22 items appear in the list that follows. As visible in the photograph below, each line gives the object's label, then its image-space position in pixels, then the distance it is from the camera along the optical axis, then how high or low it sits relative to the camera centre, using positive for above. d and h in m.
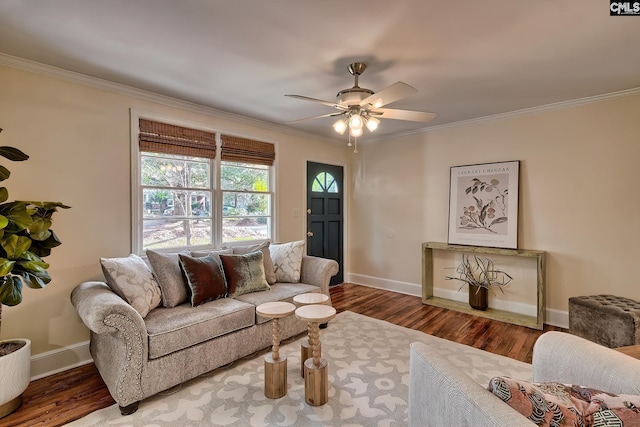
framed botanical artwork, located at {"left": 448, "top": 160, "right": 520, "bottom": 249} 3.61 +0.06
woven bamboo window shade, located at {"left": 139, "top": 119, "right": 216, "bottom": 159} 2.95 +0.72
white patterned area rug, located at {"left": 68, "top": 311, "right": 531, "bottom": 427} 1.83 -1.30
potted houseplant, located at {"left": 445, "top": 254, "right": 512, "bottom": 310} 3.71 -0.89
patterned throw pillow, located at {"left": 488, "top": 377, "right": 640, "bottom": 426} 0.80 -0.55
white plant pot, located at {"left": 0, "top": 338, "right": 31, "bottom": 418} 1.81 -1.07
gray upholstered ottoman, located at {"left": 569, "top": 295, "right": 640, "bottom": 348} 2.38 -0.94
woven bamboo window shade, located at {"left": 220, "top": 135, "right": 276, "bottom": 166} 3.60 +0.73
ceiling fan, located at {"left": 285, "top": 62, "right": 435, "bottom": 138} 2.17 +0.80
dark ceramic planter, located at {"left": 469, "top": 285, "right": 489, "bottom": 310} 3.70 -1.10
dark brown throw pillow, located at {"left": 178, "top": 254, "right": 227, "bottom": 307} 2.52 -0.62
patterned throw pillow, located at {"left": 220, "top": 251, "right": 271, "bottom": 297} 2.80 -0.63
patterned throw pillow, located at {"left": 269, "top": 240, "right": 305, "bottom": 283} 3.32 -0.59
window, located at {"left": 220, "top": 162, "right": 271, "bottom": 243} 3.66 +0.09
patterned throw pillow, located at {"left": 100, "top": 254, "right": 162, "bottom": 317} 2.20 -0.58
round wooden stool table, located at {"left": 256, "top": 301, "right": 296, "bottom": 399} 2.03 -1.09
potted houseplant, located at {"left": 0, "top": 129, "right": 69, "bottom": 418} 1.75 -0.34
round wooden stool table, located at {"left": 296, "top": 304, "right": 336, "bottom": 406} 1.94 -1.06
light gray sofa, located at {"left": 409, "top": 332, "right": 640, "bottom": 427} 0.85 -0.61
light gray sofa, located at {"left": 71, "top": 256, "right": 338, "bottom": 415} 1.86 -0.95
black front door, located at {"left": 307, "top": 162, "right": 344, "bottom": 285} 4.64 -0.05
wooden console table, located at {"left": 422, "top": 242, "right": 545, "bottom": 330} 3.27 -1.00
